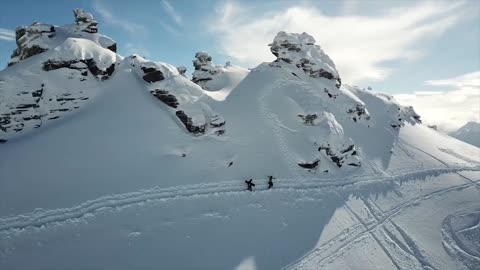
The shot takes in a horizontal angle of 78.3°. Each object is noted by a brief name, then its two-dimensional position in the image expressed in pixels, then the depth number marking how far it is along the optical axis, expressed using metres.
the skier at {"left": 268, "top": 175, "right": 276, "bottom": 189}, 27.59
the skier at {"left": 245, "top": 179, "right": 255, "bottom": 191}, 26.67
